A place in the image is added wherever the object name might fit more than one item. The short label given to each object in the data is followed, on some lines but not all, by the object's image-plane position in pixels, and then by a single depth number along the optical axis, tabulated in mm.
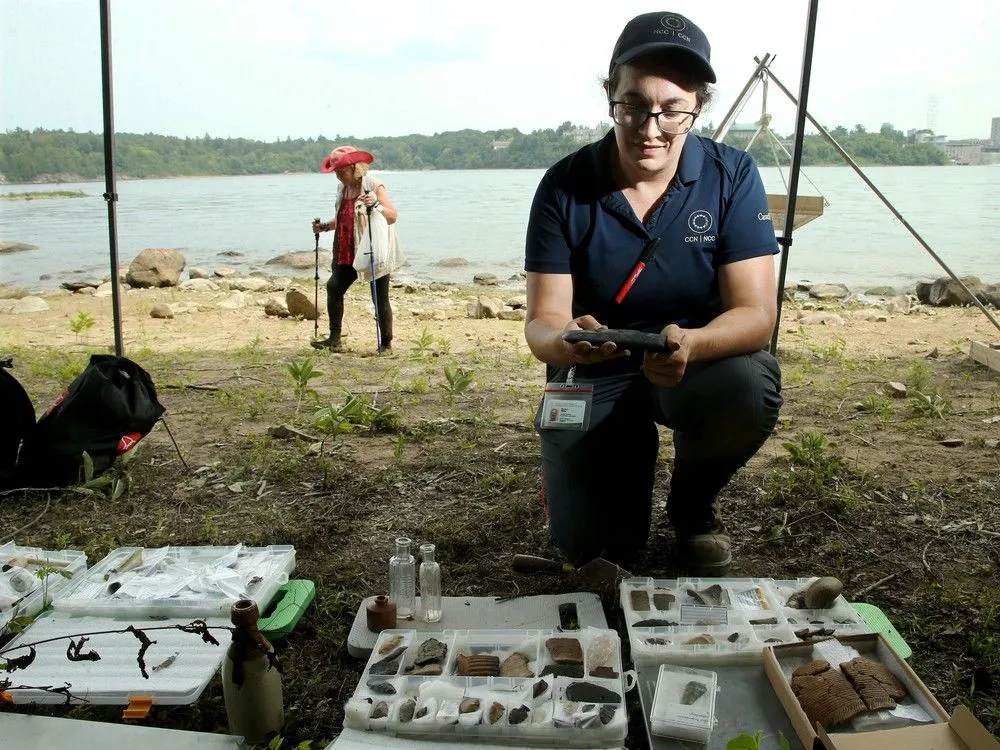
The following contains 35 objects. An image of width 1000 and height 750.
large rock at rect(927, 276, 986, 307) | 8719
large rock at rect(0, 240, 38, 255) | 17094
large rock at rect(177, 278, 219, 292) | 10961
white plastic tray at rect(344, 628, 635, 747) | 1733
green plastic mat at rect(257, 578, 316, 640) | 2207
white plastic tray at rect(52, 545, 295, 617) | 2287
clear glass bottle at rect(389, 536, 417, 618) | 2275
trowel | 2439
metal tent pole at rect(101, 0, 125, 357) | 3697
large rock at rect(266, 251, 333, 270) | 14707
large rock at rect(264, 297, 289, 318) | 8141
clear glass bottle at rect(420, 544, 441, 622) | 2271
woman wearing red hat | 6328
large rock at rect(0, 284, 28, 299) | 10519
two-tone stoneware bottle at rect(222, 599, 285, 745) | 1739
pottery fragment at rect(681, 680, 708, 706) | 1824
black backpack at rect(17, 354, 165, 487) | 3191
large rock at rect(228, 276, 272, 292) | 11117
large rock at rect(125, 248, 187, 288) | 11242
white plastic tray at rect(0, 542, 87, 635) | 2297
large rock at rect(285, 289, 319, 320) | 8023
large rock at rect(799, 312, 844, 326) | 7551
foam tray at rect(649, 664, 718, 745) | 1729
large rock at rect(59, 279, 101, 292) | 11367
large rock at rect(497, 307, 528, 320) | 8148
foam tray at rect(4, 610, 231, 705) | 1935
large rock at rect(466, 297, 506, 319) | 8148
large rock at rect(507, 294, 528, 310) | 8805
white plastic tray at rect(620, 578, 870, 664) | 2012
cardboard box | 1536
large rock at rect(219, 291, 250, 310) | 8894
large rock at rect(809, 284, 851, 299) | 10453
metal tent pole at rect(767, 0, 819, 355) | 3650
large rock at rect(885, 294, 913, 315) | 8549
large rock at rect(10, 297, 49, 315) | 9031
